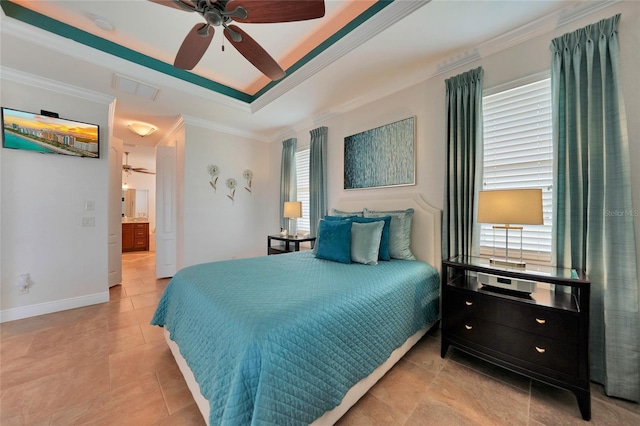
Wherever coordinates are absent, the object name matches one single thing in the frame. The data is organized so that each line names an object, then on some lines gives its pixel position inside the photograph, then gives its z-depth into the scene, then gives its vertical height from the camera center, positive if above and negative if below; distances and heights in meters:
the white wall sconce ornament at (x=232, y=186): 4.32 +0.50
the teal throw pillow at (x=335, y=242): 2.26 -0.28
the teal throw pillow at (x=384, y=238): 2.32 -0.24
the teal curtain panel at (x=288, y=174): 4.20 +0.70
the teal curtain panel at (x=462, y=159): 2.12 +0.49
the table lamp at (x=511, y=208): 1.58 +0.03
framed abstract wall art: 2.70 +0.70
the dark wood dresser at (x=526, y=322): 1.39 -0.73
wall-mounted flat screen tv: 2.54 +0.91
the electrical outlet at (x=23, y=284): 2.61 -0.76
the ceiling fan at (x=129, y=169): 6.28 +1.26
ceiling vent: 2.69 +1.51
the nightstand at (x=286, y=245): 3.54 -0.50
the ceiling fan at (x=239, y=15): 1.45 +1.27
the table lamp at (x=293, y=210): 3.69 +0.05
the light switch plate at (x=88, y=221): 3.00 -0.09
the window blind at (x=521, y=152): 1.89 +0.51
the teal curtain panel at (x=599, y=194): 1.48 +0.12
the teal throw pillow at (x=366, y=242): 2.18 -0.27
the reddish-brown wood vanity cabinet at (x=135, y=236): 6.70 -0.63
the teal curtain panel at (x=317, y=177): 3.62 +0.56
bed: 0.97 -0.62
